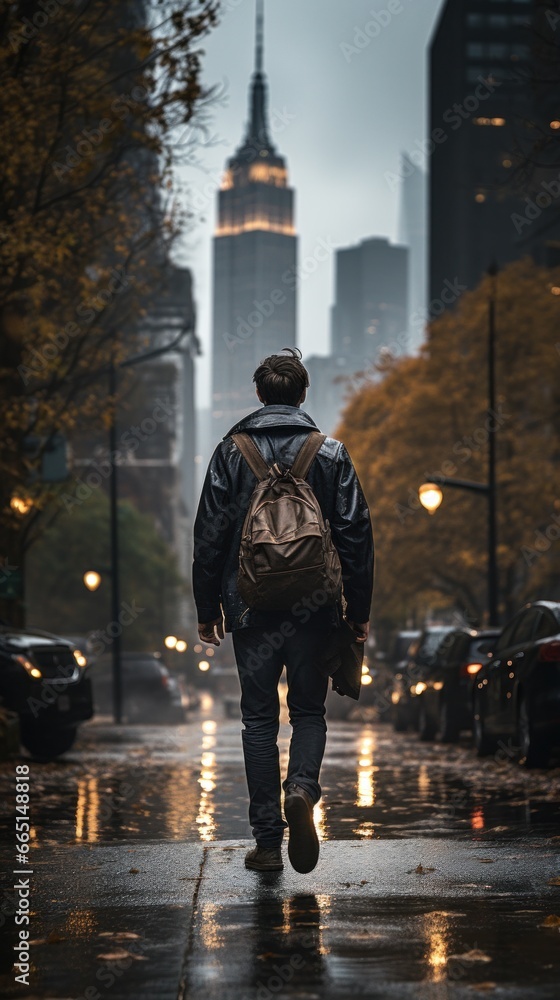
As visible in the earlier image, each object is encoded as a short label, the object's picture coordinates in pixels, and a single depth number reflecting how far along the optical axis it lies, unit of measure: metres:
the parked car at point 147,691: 39.44
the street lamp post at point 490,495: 29.00
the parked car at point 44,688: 15.63
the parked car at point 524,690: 13.02
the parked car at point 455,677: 19.12
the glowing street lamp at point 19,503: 20.34
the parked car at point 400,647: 36.62
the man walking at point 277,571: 6.48
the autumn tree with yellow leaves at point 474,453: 42.72
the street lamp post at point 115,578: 34.56
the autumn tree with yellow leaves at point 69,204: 16.81
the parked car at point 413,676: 25.39
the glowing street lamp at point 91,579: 37.78
